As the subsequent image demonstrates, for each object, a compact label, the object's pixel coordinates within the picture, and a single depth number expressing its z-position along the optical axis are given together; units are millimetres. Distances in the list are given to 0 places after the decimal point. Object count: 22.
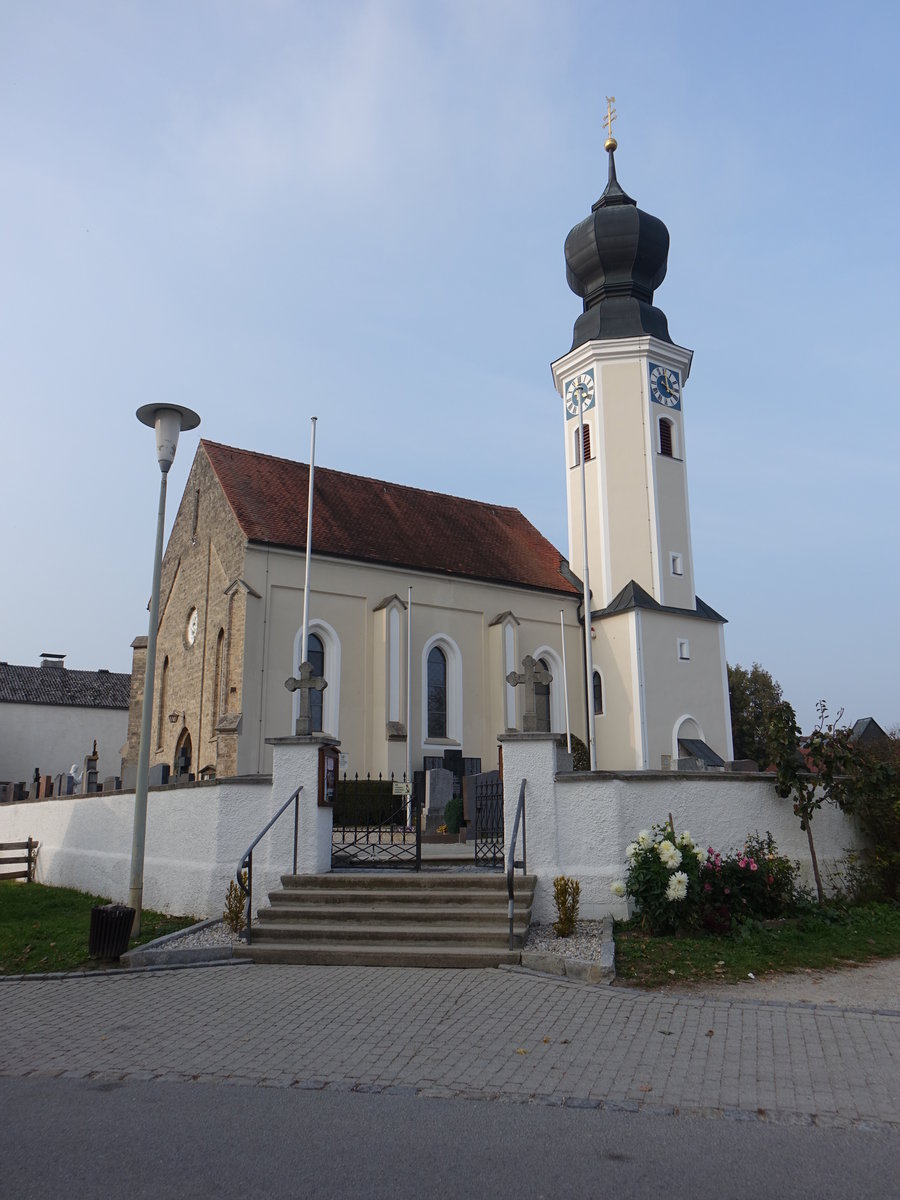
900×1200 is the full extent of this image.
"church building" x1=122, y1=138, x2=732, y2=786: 25000
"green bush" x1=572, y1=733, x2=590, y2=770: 27216
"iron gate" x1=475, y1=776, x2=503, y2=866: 13047
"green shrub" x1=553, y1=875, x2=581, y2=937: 10164
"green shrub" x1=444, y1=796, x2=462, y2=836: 19609
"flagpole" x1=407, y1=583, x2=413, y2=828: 25344
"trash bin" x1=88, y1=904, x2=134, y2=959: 10164
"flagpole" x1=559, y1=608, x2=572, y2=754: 28973
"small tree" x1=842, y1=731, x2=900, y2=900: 12398
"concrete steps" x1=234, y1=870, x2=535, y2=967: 9781
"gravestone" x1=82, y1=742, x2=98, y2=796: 20469
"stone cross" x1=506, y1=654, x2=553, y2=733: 11992
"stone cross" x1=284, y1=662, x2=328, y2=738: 12930
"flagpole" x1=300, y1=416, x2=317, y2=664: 22356
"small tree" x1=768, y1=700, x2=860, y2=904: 12055
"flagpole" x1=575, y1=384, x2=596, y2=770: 27688
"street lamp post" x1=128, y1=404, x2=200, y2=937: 11336
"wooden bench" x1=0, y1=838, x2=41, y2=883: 19797
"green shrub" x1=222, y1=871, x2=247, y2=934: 10812
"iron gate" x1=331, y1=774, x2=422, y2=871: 14844
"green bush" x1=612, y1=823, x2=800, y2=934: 10211
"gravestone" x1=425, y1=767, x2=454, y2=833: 20766
